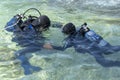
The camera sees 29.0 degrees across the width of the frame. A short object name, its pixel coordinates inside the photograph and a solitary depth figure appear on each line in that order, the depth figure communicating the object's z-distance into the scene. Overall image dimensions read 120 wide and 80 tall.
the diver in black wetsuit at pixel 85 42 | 4.97
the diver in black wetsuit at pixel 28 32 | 5.01
